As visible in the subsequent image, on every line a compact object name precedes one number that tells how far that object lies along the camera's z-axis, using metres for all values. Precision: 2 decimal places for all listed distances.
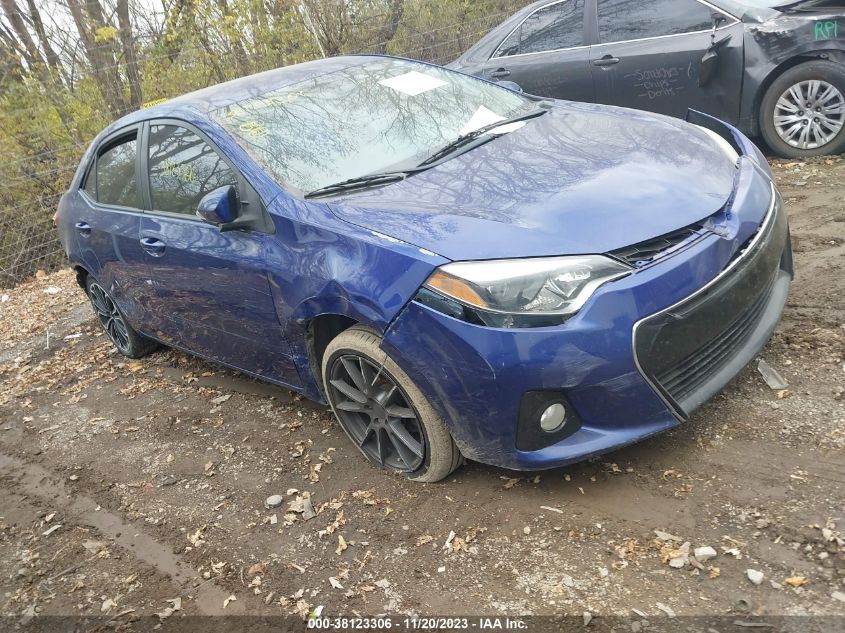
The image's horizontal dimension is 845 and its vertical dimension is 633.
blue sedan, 2.73
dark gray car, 6.00
